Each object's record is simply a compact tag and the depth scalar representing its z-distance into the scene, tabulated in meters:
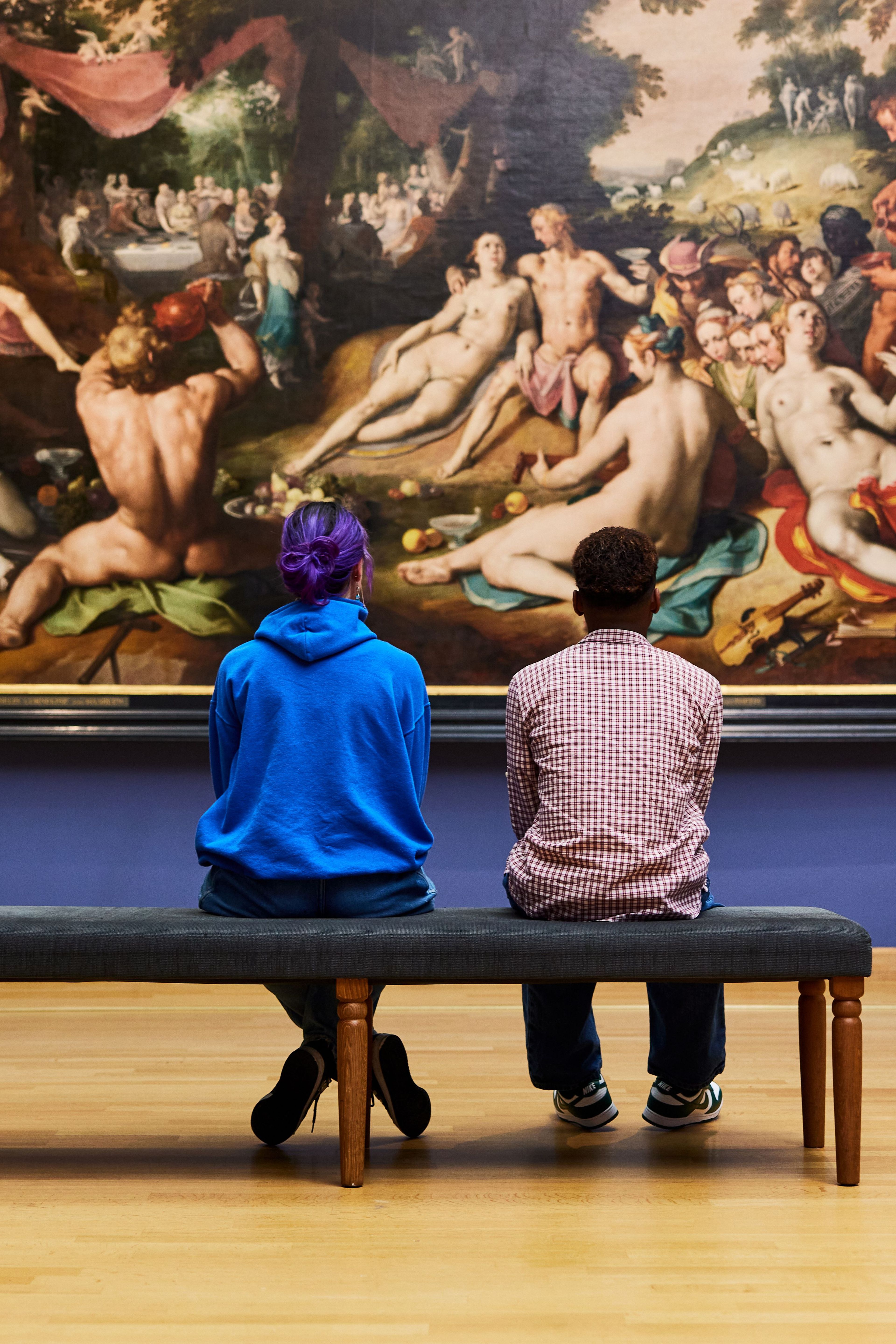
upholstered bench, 3.13
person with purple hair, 3.24
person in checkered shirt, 3.22
